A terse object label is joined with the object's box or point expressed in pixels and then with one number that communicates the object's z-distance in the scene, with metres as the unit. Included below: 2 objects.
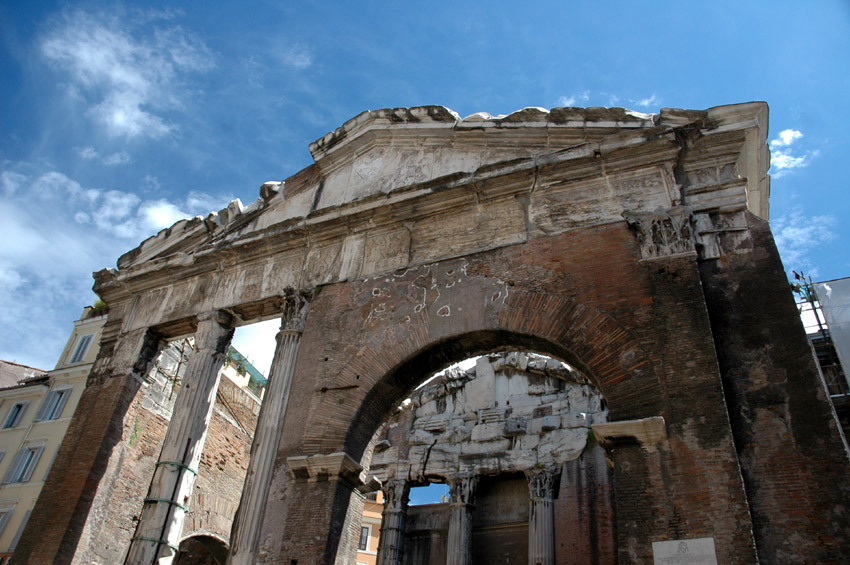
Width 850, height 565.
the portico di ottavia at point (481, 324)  6.14
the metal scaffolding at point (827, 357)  10.07
